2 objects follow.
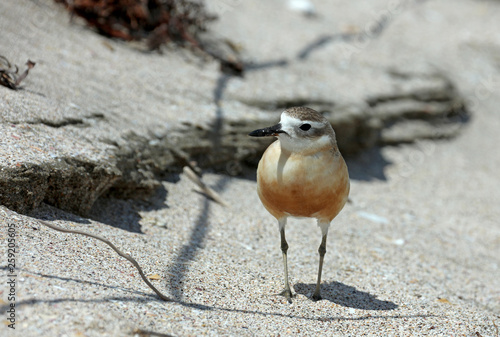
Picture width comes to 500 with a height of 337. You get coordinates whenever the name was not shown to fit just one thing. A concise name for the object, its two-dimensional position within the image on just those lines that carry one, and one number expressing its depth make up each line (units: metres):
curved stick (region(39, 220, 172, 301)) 5.81
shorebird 6.62
